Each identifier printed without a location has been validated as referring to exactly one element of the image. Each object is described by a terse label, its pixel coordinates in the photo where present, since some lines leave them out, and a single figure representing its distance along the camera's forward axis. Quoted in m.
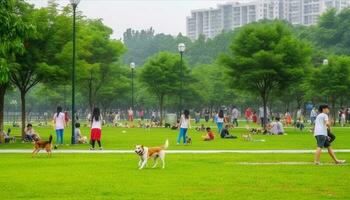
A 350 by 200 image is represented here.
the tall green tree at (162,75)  72.56
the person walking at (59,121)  31.80
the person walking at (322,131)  21.14
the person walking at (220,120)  43.85
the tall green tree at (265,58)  50.75
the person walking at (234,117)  64.19
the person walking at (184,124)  32.22
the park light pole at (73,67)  33.51
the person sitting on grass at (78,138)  34.70
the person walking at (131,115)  71.44
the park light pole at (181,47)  53.06
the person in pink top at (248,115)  79.51
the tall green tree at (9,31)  15.95
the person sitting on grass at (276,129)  45.38
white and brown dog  19.69
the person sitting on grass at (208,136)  37.34
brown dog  24.84
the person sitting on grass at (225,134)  39.84
